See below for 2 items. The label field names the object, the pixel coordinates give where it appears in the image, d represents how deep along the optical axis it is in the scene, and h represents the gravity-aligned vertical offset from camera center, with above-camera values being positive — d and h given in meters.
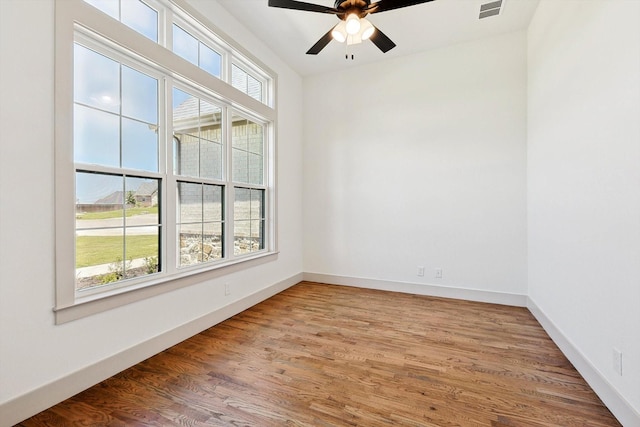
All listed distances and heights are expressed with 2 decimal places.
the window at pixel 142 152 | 1.91 +0.52
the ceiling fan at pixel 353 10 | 2.19 +1.59
